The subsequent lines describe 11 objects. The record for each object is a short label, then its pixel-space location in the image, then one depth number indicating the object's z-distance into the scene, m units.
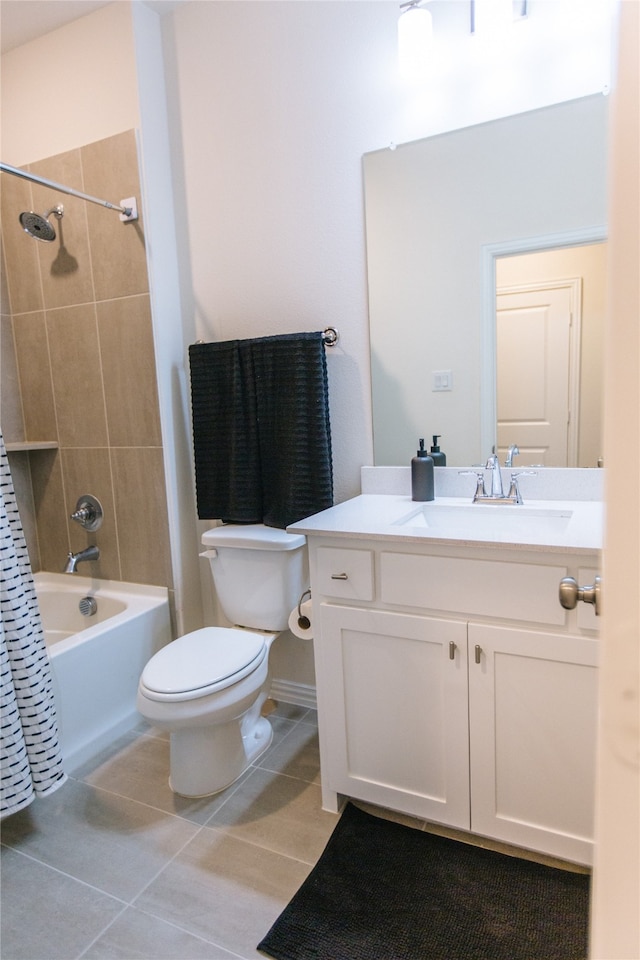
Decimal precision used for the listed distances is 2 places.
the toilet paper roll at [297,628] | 1.73
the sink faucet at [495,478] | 1.68
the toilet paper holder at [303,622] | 1.76
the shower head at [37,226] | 1.95
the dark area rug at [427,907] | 1.20
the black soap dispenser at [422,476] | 1.73
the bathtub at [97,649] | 1.87
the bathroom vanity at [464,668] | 1.25
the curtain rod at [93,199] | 1.73
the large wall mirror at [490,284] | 1.53
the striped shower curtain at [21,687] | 1.52
